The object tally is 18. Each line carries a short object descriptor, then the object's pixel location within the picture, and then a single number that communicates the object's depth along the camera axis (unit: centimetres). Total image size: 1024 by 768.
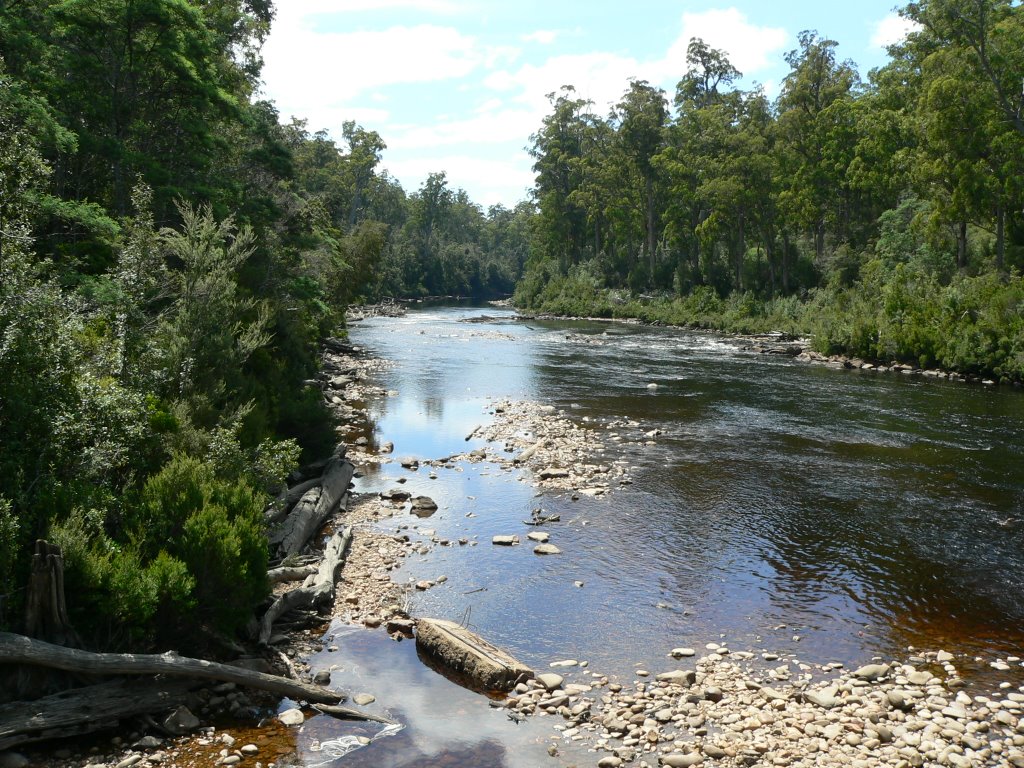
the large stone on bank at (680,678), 917
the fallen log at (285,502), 1327
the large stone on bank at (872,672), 932
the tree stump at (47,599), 766
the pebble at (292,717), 828
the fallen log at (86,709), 704
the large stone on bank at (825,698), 864
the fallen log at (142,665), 723
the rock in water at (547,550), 1354
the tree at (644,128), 7256
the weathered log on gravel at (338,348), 4078
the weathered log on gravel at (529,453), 1992
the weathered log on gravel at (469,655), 919
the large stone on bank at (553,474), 1819
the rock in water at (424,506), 1564
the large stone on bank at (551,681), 908
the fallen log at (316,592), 1012
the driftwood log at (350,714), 841
